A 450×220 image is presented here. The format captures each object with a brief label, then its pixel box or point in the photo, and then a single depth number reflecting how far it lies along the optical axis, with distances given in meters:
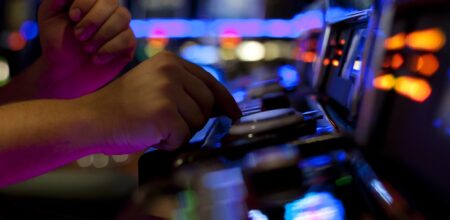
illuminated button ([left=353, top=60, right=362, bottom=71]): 0.97
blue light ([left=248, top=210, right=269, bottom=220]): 0.44
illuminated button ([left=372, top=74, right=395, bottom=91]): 0.66
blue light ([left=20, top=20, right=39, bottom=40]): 5.56
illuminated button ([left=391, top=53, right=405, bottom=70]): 0.65
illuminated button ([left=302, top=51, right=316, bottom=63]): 2.00
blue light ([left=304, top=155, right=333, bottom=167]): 0.49
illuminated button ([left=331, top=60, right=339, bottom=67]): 1.37
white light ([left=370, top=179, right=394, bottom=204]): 0.46
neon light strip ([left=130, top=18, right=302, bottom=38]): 6.45
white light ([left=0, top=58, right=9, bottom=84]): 5.64
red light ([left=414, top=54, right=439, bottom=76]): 0.55
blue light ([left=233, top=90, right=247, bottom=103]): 1.38
